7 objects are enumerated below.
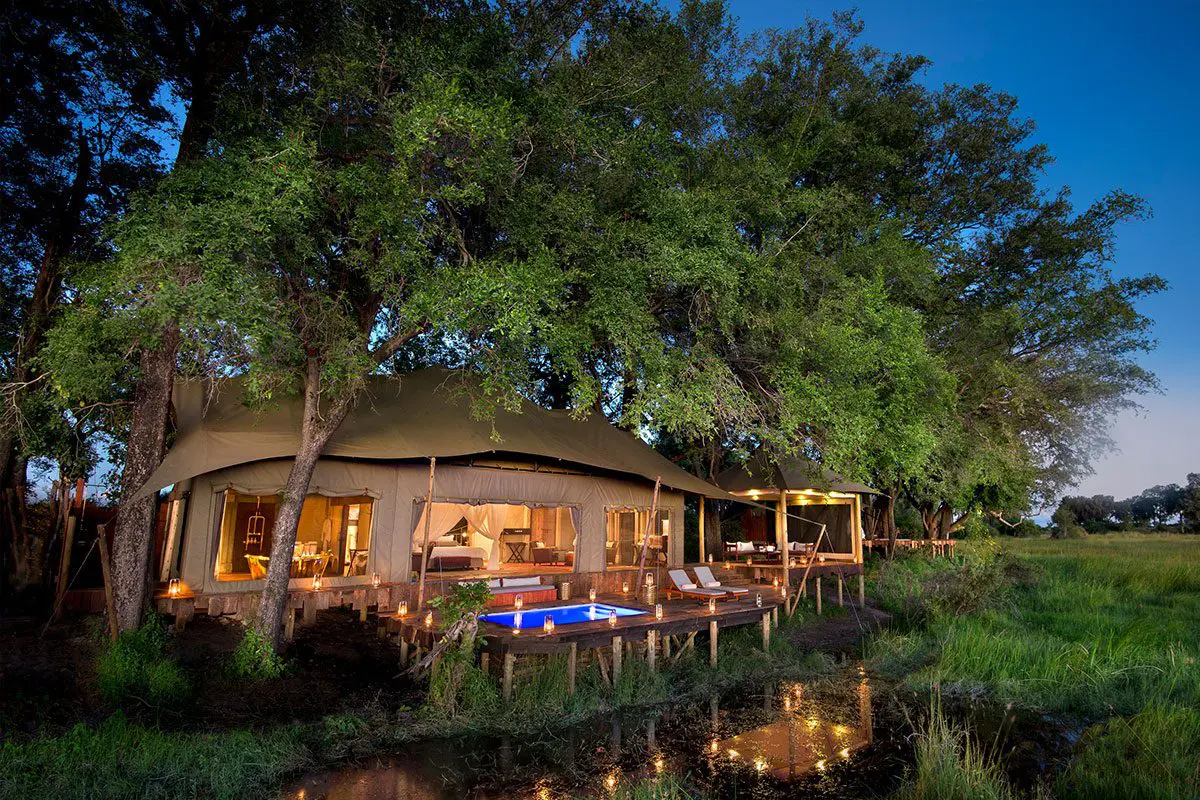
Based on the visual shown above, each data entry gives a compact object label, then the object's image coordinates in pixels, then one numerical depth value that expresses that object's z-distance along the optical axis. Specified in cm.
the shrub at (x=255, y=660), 770
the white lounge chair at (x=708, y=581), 1201
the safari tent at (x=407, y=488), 962
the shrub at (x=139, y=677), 689
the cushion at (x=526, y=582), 1124
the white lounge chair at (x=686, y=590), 1143
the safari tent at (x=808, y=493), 1449
